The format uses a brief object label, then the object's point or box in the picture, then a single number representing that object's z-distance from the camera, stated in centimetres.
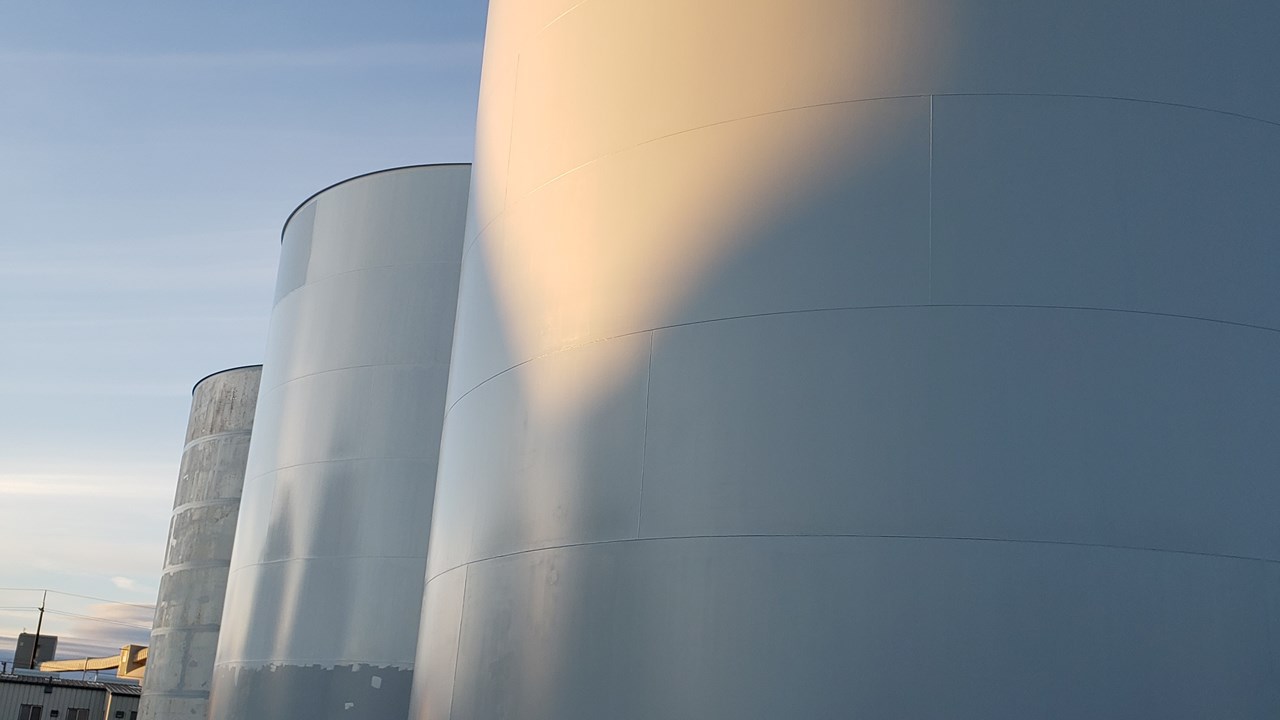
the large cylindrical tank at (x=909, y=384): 569
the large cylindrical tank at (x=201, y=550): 2588
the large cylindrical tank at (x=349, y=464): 1563
